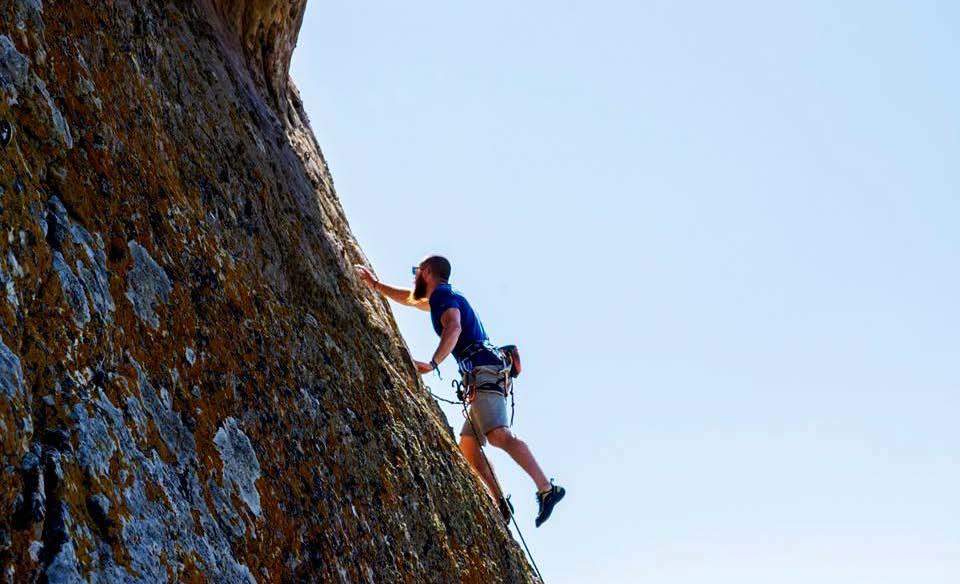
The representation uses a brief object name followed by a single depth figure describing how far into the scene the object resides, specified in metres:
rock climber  10.08
